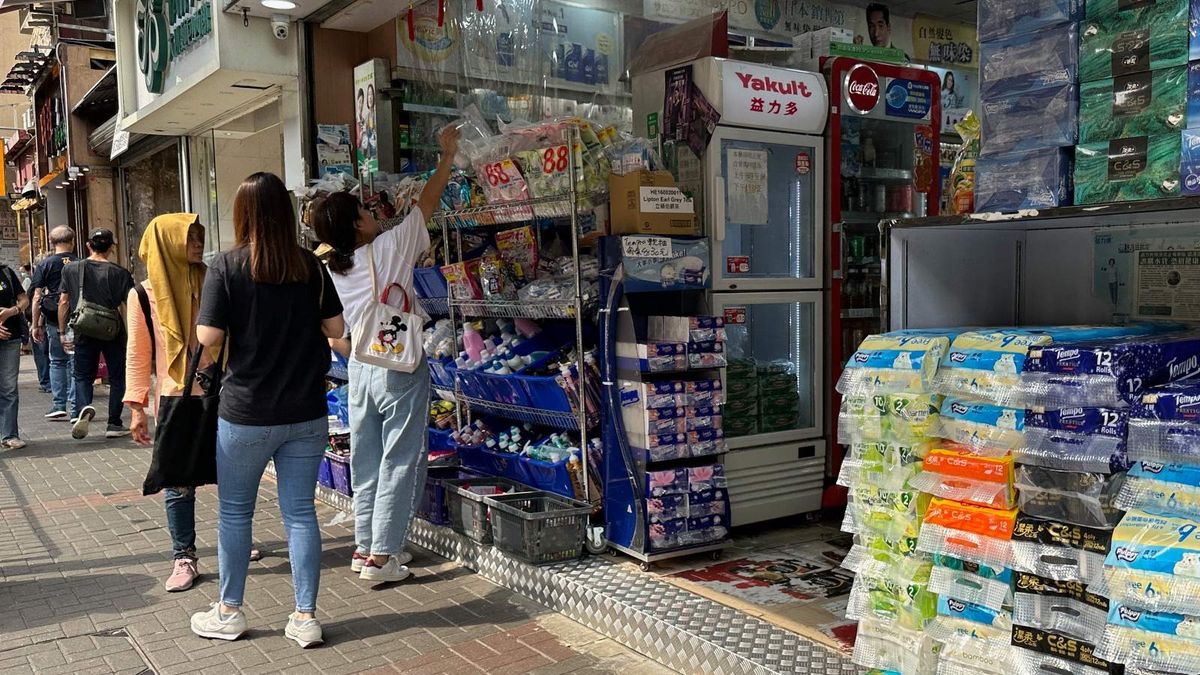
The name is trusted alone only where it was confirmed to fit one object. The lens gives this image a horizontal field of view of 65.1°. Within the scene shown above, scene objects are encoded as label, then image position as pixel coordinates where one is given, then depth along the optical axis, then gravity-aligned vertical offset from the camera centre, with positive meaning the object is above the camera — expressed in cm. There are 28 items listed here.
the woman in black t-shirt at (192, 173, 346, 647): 370 -33
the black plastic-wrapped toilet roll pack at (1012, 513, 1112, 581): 225 -68
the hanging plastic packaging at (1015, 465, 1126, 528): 226 -55
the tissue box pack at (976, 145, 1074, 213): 250 +26
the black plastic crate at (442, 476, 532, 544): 481 -113
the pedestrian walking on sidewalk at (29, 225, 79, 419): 1008 -15
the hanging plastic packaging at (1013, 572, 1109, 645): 226 -83
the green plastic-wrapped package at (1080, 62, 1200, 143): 224 +41
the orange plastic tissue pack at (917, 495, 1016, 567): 243 -69
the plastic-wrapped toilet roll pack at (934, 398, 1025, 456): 247 -41
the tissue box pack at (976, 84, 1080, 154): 248 +42
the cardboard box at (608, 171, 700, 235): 438 +36
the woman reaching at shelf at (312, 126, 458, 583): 446 -53
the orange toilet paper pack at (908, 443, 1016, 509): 246 -55
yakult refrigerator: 480 +14
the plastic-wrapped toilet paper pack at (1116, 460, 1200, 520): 212 -50
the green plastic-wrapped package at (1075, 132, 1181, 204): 226 +26
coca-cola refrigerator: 529 +61
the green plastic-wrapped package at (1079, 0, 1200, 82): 226 +58
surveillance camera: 654 +184
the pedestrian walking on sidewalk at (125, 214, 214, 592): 437 -18
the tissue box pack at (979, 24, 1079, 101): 249 +58
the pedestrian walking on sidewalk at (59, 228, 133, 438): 865 -19
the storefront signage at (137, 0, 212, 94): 698 +210
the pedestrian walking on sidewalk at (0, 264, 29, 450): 845 -47
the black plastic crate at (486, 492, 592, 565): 442 -118
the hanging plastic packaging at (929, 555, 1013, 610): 245 -82
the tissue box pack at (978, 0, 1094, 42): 248 +70
